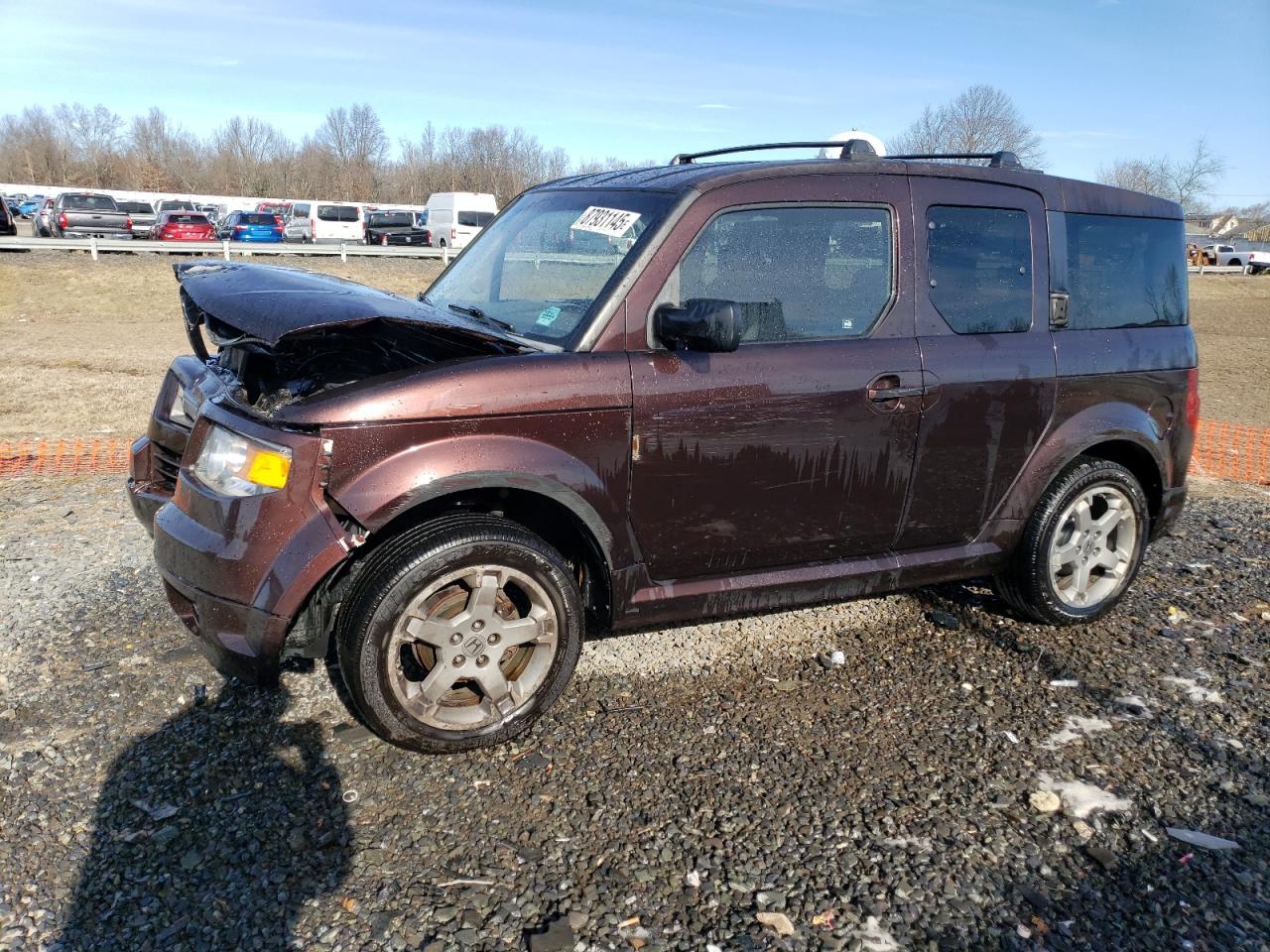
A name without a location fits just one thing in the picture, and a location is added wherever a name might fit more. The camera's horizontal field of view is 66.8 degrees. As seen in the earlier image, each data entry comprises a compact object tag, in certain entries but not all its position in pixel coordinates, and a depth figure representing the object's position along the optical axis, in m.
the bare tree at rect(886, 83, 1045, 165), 62.19
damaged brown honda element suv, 3.12
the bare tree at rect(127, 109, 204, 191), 85.81
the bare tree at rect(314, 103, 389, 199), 91.94
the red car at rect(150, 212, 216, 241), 35.06
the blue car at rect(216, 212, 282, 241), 36.41
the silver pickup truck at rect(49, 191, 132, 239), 32.41
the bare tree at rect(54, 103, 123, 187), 86.06
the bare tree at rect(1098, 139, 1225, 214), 81.38
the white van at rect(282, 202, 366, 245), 39.59
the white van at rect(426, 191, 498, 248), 37.81
